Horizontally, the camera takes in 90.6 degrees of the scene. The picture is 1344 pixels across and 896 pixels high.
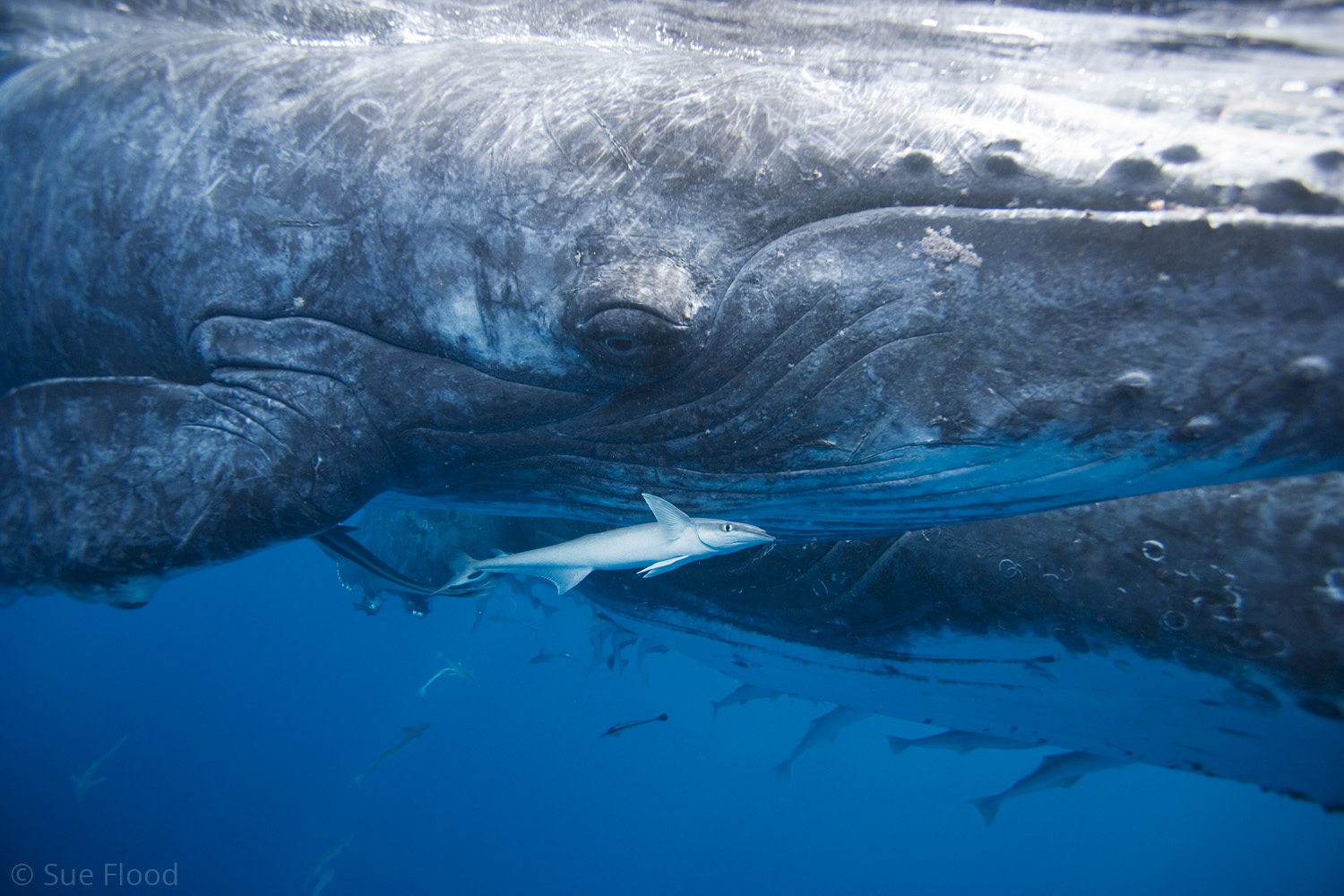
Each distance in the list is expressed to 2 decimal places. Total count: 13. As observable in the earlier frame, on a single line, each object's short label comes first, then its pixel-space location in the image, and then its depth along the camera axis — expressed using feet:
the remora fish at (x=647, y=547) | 9.99
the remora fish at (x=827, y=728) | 24.97
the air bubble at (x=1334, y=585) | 10.70
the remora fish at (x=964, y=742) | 19.20
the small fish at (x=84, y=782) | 56.09
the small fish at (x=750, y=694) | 22.40
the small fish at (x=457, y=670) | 45.47
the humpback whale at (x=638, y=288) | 8.06
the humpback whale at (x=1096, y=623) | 11.09
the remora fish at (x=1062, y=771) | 18.21
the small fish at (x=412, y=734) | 41.73
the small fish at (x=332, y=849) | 51.19
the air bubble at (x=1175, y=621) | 11.51
